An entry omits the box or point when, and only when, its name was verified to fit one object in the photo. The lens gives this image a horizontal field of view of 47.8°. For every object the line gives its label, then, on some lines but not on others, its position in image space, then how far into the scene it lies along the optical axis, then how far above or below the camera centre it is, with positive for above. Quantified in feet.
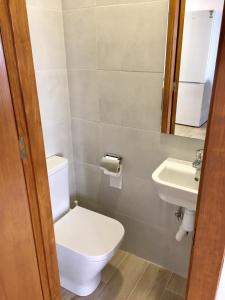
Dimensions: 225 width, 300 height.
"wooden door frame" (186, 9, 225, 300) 1.86 -1.28
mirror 4.48 -0.25
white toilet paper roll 5.91 -2.46
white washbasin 4.47 -2.33
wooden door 2.61 -1.81
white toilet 5.01 -3.63
